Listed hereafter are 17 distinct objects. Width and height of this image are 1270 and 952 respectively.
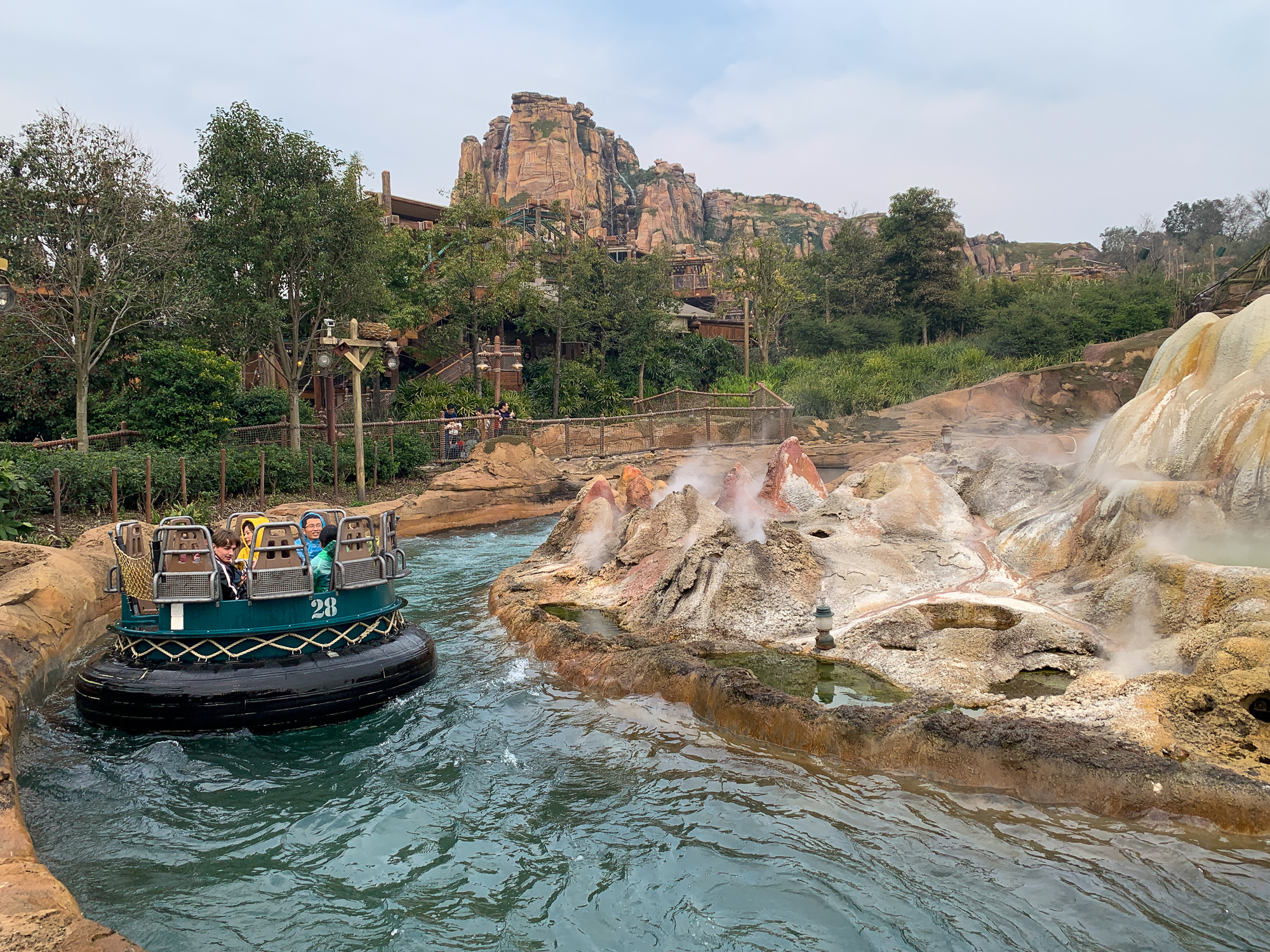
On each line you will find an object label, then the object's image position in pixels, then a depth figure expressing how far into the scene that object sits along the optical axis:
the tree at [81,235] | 15.74
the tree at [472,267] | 28.33
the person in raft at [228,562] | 8.05
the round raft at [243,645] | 7.49
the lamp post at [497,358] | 27.42
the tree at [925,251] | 35.34
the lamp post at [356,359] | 17.69
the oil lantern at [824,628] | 8.83
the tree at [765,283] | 37.28
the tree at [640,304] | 33.28
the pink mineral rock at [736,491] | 12.69
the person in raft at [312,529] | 9.06
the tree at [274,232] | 18.11
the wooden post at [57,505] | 12.88
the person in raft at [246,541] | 8.59
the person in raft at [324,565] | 8.48
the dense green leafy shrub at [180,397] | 17.25
